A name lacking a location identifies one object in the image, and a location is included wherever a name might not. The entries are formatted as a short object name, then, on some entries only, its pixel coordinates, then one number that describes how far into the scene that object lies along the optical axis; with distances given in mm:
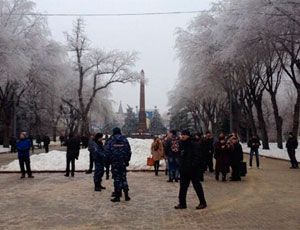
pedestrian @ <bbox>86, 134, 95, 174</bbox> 16372
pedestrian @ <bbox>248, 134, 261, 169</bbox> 18130
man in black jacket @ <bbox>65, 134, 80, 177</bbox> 14508
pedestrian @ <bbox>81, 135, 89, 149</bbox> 38469
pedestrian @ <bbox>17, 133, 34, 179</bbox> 14508
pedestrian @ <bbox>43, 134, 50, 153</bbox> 33281
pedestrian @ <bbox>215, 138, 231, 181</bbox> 13414
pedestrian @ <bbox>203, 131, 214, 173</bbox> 15422
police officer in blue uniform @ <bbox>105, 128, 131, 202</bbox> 9344
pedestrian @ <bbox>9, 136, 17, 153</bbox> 37112
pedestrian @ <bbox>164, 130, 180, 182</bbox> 12977
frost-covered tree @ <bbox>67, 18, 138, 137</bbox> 40500
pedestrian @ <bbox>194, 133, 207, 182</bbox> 14978
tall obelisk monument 59594
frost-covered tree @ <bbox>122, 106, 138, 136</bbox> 88938
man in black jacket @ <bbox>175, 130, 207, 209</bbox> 8242
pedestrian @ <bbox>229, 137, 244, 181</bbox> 13594
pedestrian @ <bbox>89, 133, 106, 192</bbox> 11328
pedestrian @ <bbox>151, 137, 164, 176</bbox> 15033
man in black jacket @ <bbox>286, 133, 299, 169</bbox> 18125
